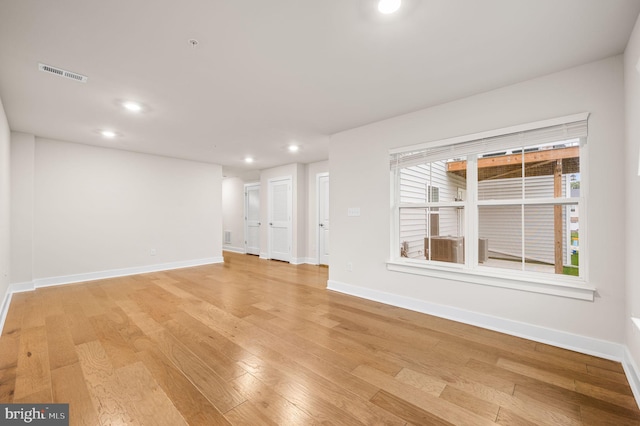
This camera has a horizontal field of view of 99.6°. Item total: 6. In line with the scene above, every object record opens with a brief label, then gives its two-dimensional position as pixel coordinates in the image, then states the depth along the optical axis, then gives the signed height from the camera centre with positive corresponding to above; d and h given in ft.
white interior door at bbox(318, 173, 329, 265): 21.62 -0.59
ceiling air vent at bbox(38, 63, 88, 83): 7.73 +4.17
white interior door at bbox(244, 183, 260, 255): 27.02 -0.50
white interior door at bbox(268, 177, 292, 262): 22.95 -0.50
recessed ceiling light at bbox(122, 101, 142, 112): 10.25 +4.17
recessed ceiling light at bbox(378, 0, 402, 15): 5.39 +4.22
